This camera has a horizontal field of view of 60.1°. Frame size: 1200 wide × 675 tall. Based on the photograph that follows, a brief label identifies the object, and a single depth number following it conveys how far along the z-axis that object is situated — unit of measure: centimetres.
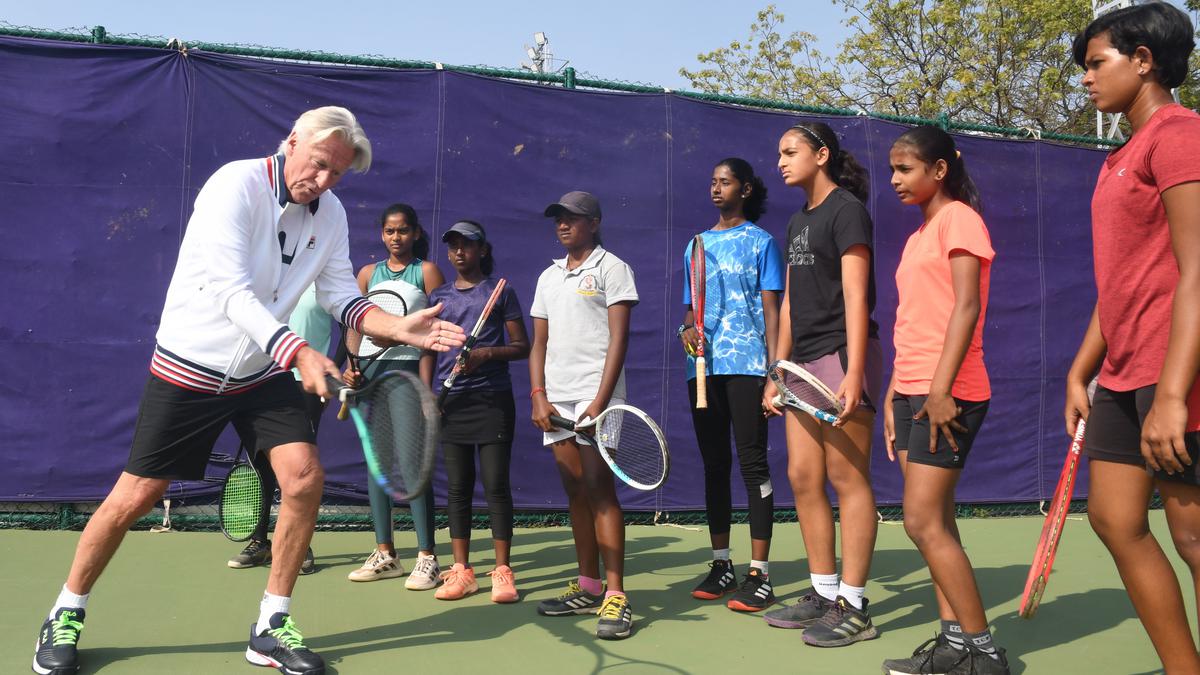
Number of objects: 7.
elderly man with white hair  335
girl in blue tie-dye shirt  446
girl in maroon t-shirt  249
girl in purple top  459
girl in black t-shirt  383
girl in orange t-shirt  330
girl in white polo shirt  411
